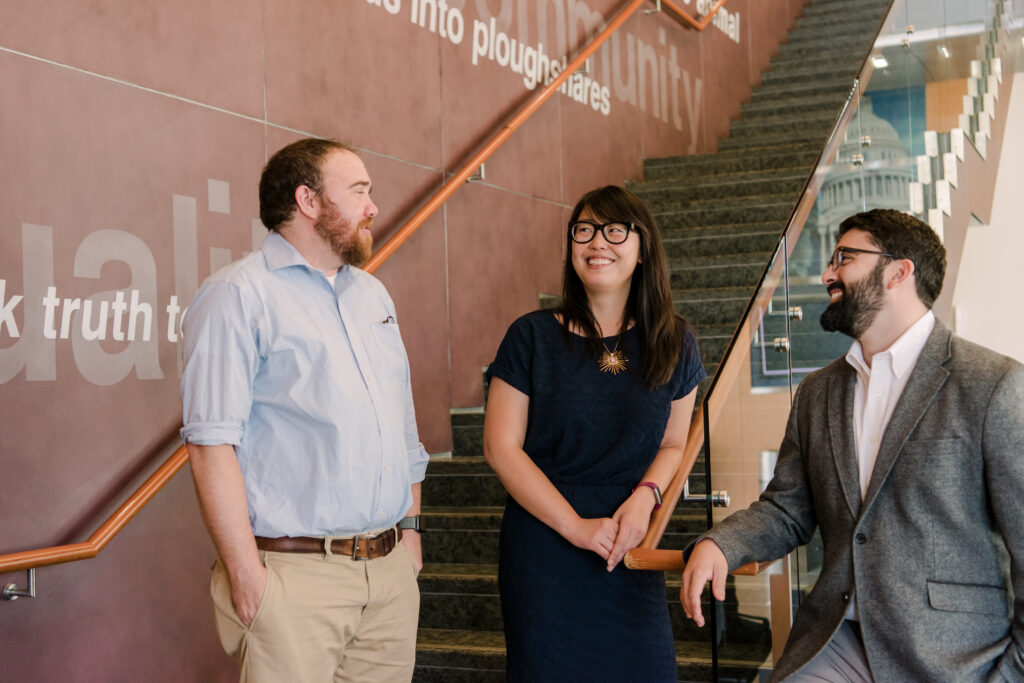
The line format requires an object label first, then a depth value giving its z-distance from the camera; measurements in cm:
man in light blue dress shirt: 207
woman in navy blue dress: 235
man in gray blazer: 189
